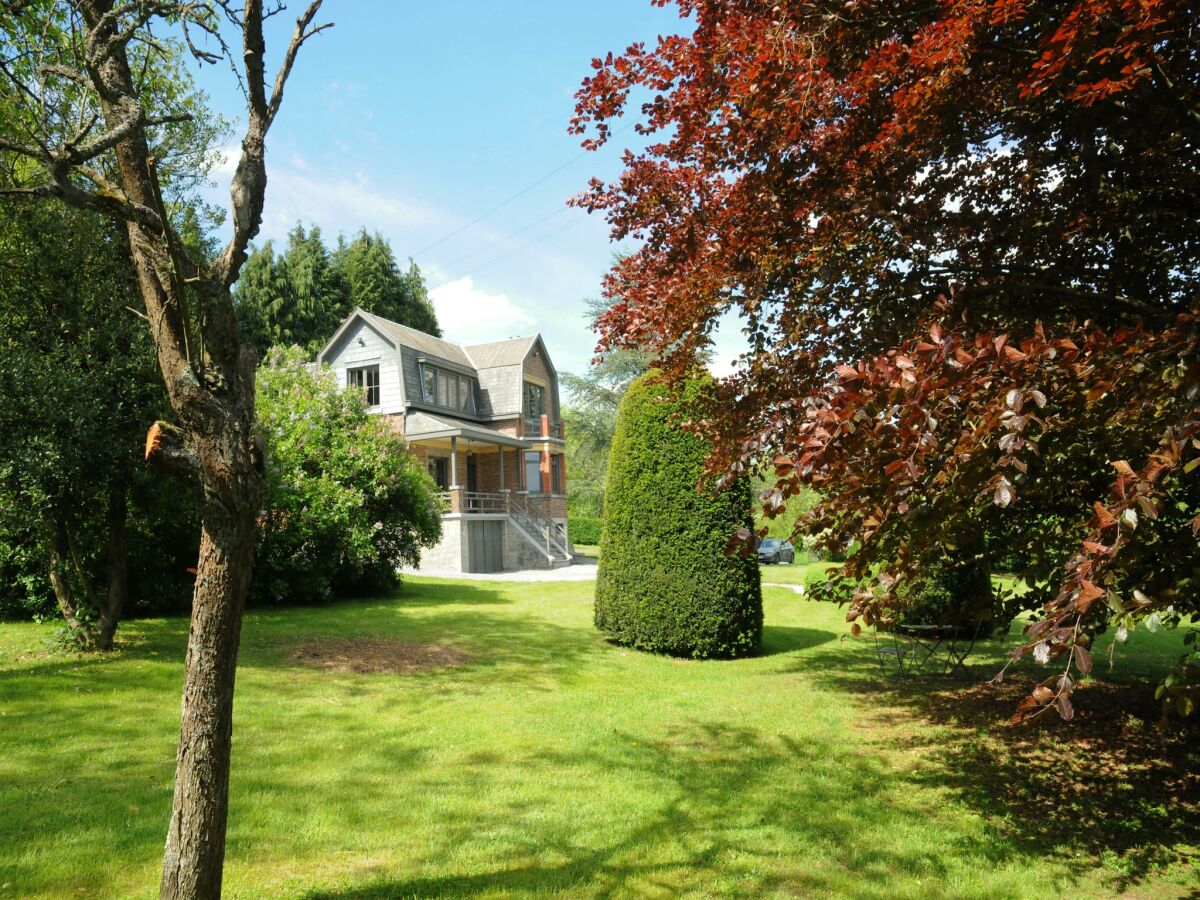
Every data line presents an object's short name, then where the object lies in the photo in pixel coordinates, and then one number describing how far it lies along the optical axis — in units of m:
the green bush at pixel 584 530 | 41.97
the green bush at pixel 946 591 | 11.50
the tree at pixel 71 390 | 8.48
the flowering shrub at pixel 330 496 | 15.52
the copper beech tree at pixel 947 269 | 3.29
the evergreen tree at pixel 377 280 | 44.31
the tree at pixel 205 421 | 3.09
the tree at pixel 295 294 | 40.12
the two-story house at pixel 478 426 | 26.73
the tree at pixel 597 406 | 40.44
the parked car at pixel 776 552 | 35.56
